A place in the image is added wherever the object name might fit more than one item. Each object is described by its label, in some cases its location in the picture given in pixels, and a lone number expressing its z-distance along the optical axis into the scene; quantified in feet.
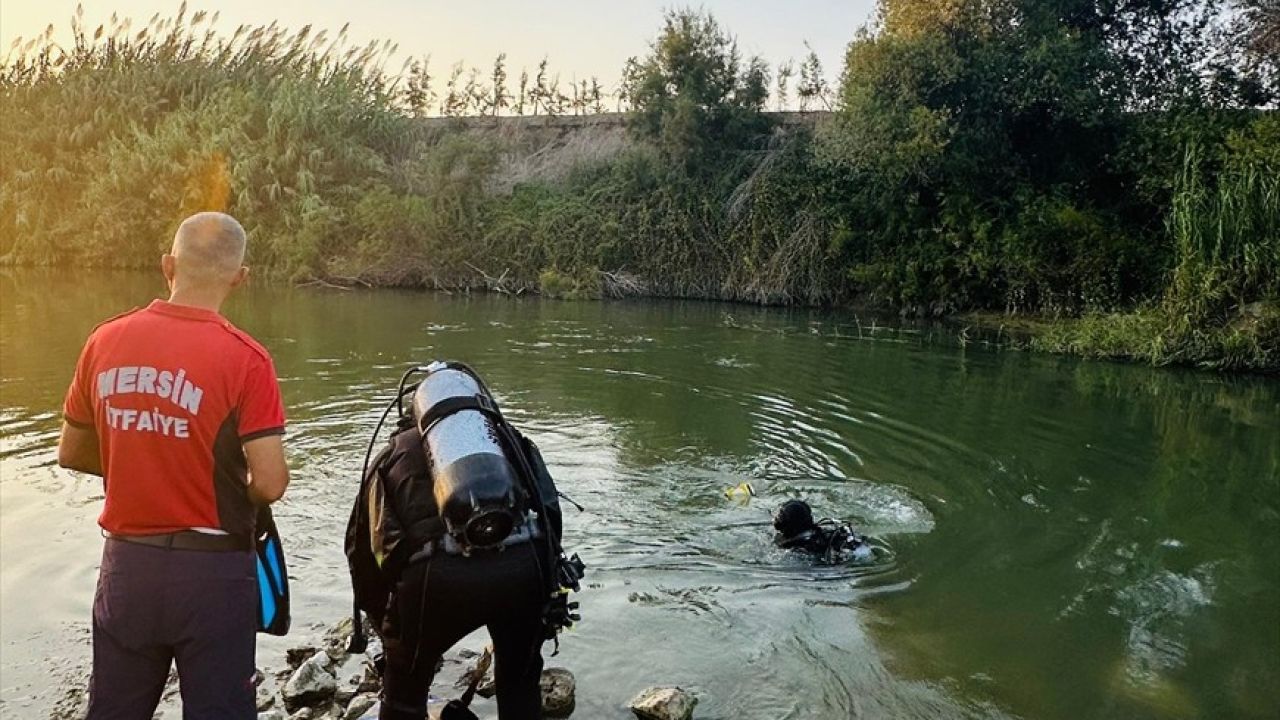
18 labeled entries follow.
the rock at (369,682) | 12.39
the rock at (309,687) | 12.09
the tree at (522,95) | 106.52
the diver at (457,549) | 8.59
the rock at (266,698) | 12.07
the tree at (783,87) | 84.07
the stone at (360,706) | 11.69
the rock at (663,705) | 12.00
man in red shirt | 7.88
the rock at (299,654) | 13.37
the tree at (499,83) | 106.83
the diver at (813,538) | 18.29
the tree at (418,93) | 101.71
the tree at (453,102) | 104.94
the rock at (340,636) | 13.79
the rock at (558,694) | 12.28
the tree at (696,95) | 80.53
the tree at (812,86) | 85.25
